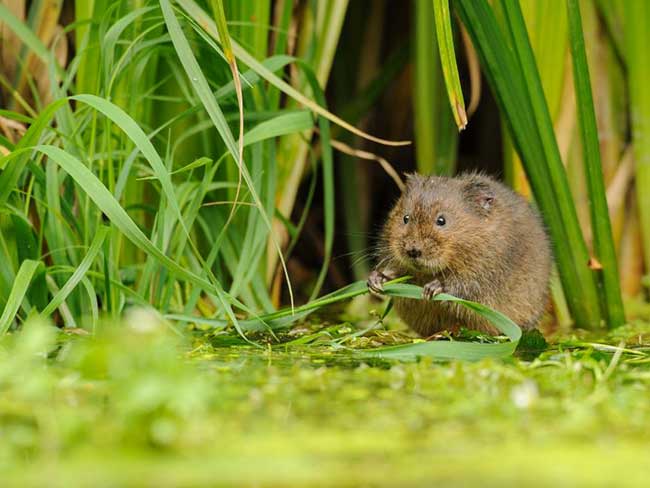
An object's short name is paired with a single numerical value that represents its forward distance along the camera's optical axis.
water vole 7.30
